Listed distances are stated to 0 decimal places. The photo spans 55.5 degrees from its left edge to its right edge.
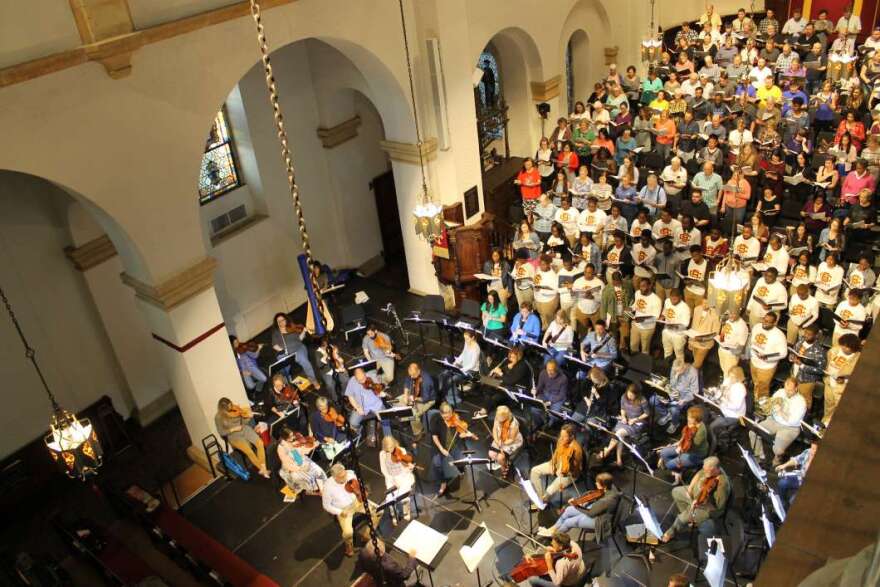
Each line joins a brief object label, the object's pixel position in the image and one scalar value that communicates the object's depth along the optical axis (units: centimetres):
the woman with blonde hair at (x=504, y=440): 1034
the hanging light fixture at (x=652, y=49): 1723
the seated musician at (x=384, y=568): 880
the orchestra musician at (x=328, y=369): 1231
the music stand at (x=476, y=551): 816
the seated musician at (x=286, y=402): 1172
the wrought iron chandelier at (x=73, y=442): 845
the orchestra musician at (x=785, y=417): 959
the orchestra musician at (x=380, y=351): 1262
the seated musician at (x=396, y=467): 988
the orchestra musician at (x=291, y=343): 1272
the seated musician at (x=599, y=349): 1143
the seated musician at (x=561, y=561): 838
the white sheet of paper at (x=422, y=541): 856
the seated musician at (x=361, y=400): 1118
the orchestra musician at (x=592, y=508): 889
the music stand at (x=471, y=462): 988
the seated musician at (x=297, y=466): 1051
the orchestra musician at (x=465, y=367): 1169
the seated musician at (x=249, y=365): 1250
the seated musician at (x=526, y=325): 1208
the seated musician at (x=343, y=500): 972
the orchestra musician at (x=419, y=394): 1145
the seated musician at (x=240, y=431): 1084
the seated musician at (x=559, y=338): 1170
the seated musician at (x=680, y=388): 1041
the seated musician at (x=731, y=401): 992
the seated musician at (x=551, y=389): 1081
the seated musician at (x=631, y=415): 1020
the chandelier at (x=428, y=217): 1185
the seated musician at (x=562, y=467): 967
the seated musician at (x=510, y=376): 1144
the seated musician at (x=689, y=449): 970
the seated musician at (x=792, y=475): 880
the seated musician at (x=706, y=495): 889
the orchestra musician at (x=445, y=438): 1064
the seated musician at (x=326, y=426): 1087
